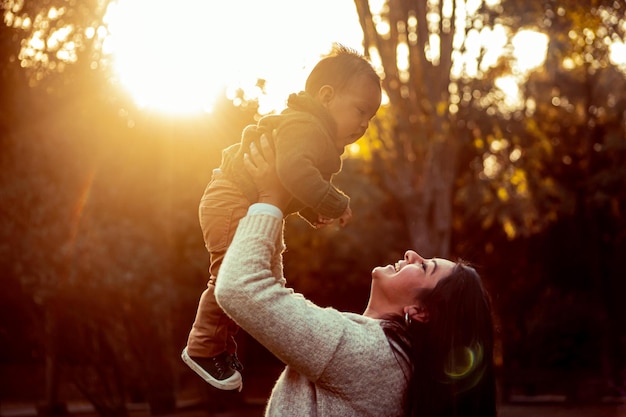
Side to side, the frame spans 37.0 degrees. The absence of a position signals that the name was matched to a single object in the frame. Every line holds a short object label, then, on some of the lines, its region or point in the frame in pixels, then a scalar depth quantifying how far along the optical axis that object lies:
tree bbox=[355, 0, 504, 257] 19.23
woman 2.64
